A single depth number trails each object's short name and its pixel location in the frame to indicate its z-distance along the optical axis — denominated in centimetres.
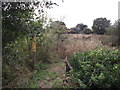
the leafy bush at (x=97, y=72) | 341
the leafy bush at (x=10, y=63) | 335
